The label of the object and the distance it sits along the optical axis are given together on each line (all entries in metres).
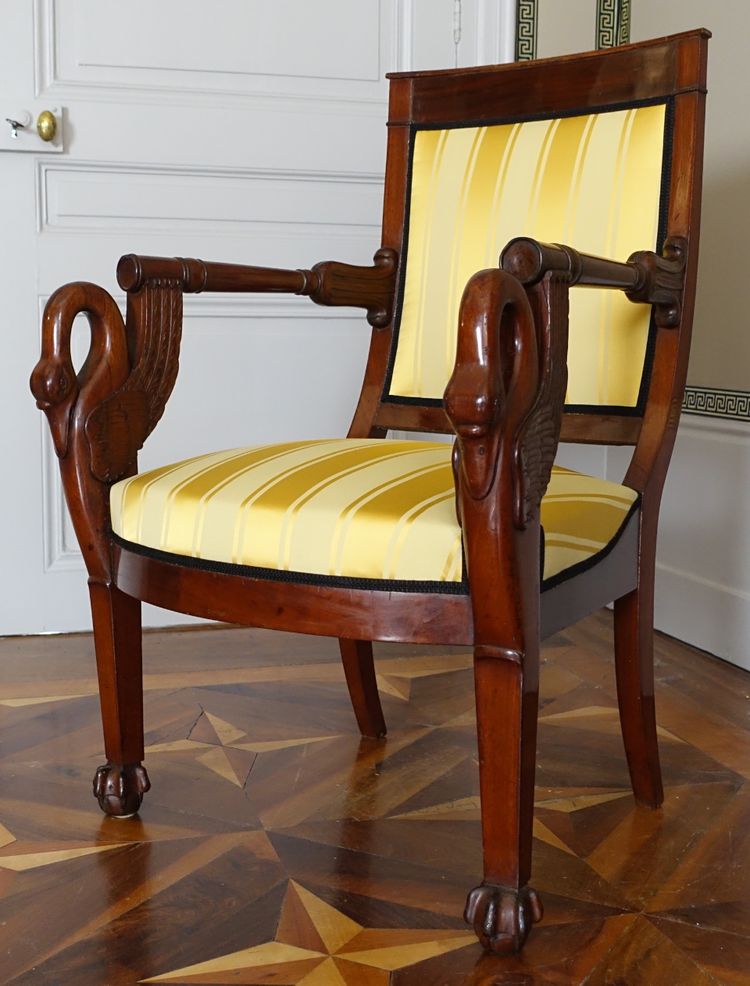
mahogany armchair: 1.09
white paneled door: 2.27
